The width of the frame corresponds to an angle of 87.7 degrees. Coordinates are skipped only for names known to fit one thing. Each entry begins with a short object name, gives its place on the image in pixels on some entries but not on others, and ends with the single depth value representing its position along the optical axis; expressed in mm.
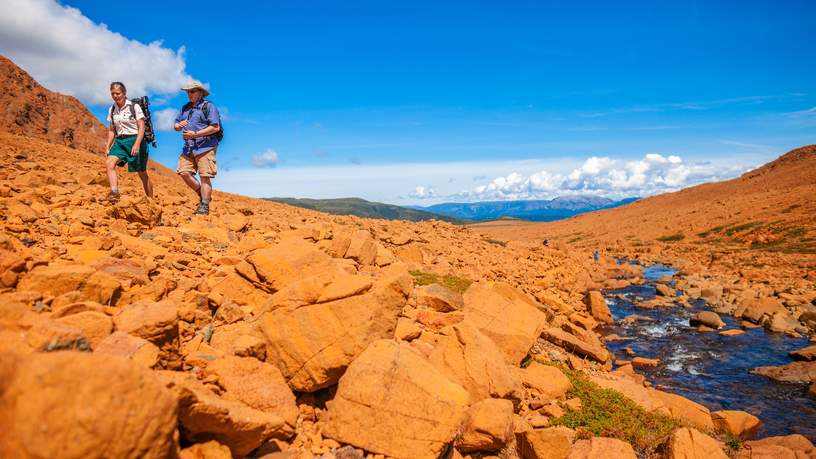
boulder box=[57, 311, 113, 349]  3705
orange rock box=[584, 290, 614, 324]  16594
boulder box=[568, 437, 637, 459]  5514
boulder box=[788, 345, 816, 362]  12734
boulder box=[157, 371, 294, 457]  3230
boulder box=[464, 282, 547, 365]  7695
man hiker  9828
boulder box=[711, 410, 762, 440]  8422
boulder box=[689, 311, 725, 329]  16328
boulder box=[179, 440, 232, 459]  3357
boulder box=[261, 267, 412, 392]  4934
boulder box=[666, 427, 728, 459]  5738
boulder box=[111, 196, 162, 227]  8102
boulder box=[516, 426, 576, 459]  5367
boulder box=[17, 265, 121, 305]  4414
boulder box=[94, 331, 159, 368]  3557
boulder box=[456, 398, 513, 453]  4973
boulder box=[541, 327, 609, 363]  10234
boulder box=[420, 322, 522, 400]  5859
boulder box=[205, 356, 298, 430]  4242
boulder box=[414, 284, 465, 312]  7703
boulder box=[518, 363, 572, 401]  7172
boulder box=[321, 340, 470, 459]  4410
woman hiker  9461
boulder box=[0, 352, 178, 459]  2289
